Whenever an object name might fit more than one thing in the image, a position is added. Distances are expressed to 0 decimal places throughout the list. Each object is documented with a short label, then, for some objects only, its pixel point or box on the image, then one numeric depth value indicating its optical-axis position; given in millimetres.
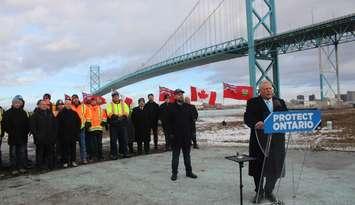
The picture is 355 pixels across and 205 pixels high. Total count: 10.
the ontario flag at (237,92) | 18516
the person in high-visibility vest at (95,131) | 11773
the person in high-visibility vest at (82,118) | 11398
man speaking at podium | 6434
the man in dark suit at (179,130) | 8570
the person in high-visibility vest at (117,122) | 11961
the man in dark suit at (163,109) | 13573
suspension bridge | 41750
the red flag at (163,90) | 19000
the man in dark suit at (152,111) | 13508
